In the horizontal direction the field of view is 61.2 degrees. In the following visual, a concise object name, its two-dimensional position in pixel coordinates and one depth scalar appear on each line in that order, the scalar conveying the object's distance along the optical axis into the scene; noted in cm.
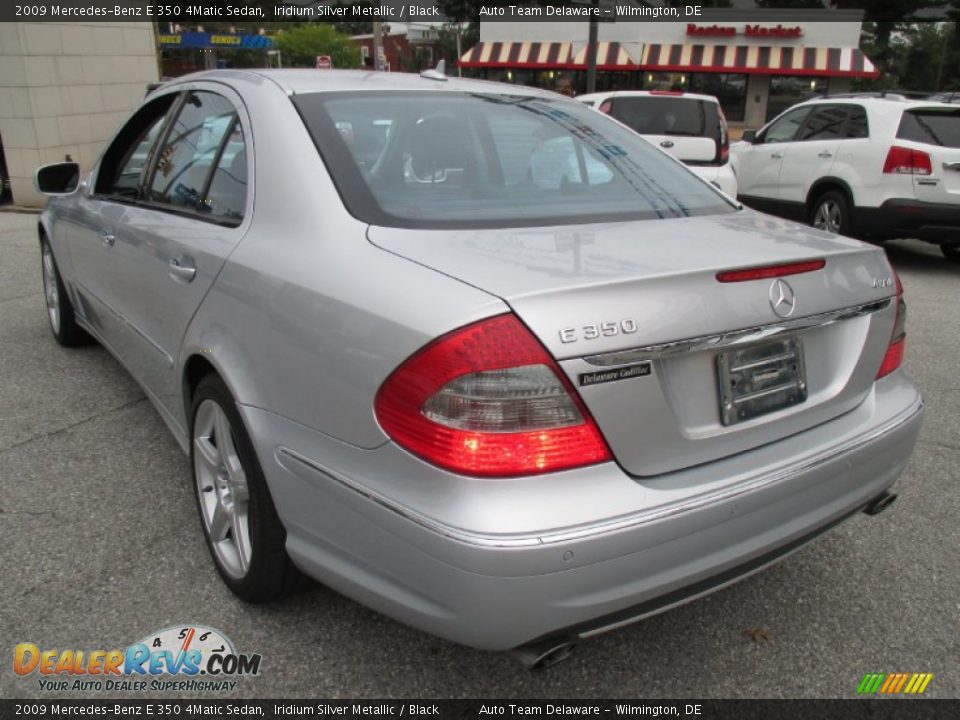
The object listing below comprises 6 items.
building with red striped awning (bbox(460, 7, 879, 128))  2903
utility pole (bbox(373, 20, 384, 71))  2364
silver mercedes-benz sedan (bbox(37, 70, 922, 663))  169
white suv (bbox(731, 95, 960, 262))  779
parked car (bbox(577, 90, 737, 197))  934
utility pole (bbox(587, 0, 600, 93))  1640
